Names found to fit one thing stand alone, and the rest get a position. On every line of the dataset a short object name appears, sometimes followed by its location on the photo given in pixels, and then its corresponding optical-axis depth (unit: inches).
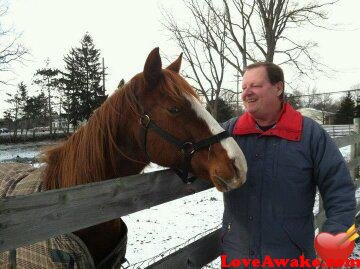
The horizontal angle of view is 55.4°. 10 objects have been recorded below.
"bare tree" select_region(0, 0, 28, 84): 1053.8
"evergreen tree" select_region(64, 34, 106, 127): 1574.8
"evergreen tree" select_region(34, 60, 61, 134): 2174.0
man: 79.7
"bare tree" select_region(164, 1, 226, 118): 652.1
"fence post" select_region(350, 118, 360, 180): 241.0
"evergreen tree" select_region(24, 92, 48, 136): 2145.7
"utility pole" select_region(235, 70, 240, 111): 654.7
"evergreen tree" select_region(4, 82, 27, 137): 2272.3
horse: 81.5
